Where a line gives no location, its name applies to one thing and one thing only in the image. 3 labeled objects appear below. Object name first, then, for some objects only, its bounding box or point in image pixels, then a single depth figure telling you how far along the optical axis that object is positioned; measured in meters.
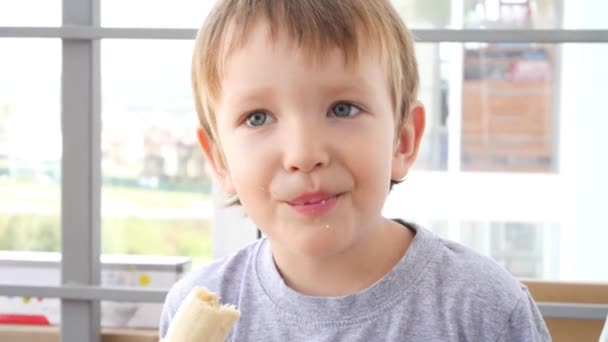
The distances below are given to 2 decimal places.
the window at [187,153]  1.38
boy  0.75
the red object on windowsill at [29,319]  1.52
